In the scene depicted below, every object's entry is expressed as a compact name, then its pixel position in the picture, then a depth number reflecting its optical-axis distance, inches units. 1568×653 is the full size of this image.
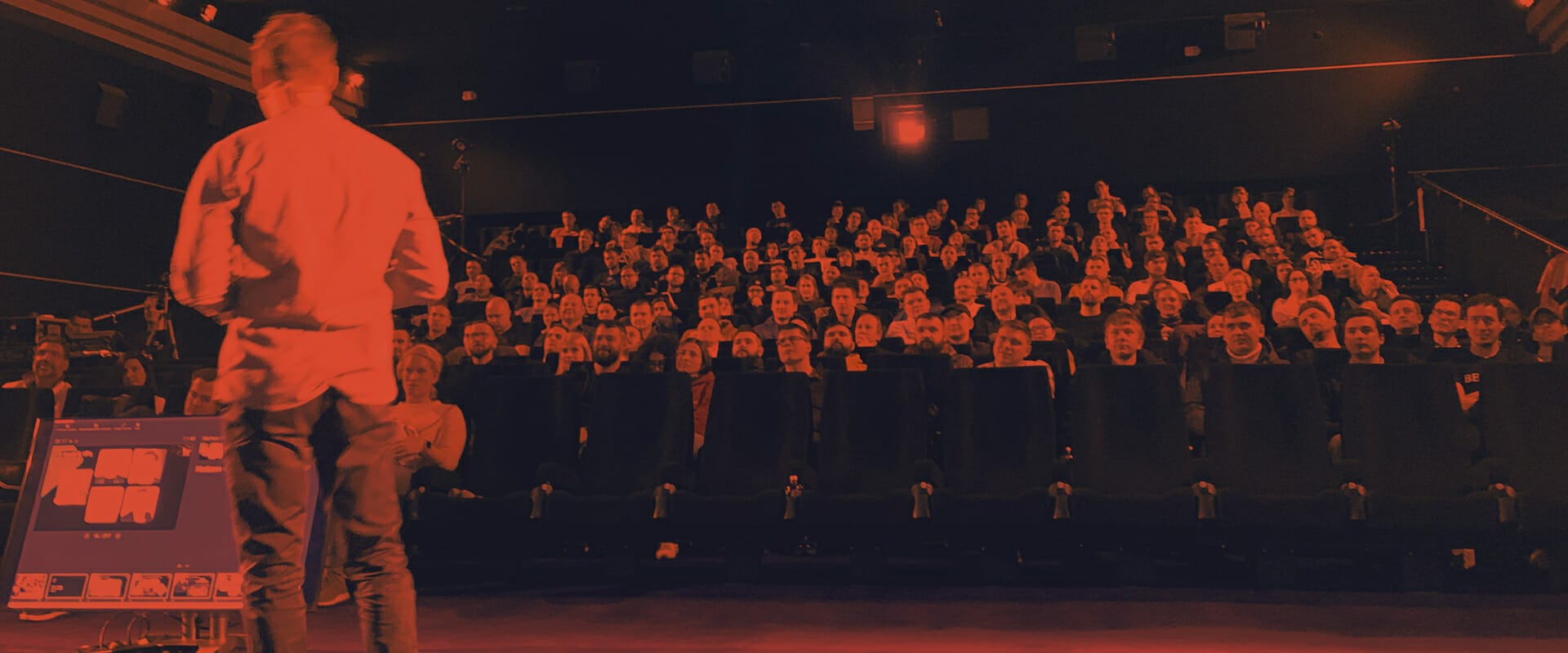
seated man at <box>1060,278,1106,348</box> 246.3
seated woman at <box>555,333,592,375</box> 219.9
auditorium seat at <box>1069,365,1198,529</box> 144.9
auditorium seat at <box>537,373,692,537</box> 155.4
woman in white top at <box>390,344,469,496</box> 154.6
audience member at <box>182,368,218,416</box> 157.8
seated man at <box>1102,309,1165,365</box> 179.5
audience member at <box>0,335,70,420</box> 179.8
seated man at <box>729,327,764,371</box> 188.2
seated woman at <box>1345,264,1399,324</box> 241.4
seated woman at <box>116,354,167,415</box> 202.1
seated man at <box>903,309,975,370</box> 200.1
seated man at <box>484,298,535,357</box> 265.1
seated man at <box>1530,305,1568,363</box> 165.0
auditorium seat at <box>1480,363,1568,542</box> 137.9
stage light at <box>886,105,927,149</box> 471.2
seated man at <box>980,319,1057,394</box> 170.1
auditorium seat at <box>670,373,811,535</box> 153.3
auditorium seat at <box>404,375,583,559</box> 157.6
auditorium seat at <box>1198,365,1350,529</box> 142.6
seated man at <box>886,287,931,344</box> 245.0
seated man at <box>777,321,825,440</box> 183.6
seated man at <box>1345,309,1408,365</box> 165.6
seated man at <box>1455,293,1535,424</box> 161.9
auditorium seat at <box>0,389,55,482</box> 172.2
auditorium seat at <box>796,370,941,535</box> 150.5
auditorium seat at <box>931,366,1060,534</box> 147.8
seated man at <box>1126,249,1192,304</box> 273.9
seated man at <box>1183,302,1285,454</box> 174.9
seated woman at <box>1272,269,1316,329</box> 249.0
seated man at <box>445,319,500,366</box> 213.3
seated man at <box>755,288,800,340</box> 244.2
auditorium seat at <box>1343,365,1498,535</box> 140.2
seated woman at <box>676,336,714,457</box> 184.2
